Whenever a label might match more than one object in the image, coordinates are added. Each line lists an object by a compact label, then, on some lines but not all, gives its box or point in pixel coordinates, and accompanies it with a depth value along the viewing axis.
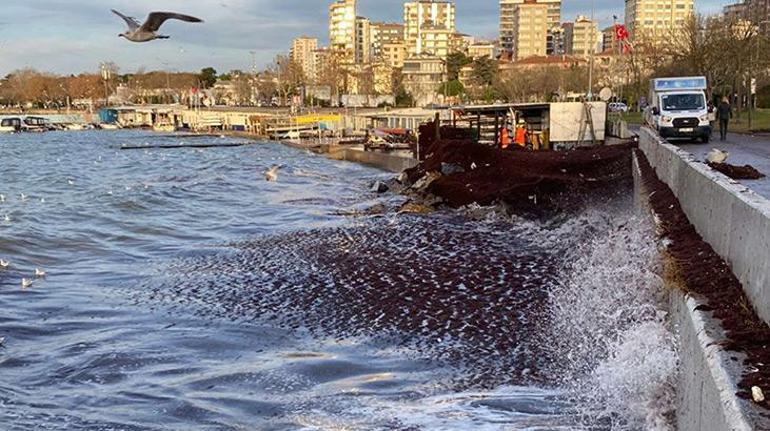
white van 32.91
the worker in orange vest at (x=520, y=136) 38.84
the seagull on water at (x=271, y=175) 49.12
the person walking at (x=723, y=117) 34.03
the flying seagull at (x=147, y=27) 17.29
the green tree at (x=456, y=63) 166.12
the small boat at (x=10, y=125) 151.94
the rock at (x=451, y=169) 30.56
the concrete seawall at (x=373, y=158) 52.08
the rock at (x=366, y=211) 27.70
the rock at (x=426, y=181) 30.90
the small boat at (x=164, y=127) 152.62
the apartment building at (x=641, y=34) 104.03
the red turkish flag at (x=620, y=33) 53.26
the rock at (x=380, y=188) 37.47
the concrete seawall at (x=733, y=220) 6.22
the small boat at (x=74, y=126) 165.50
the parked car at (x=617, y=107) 71.06
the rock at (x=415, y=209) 26.66
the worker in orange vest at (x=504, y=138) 37.72
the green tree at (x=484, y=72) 145.62
